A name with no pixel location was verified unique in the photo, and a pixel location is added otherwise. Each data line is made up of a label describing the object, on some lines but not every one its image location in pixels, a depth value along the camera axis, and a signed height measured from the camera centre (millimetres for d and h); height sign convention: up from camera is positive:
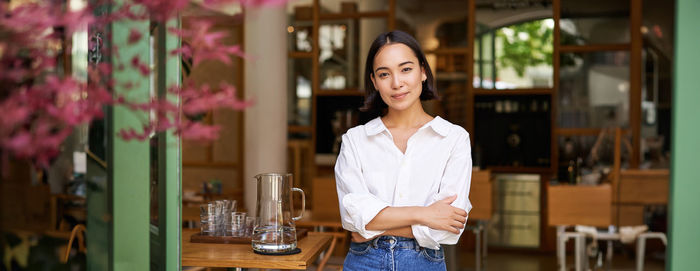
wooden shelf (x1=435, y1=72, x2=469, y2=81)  8586 +627
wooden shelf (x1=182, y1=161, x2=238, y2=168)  8750 -547
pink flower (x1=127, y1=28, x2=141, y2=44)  1054 +139
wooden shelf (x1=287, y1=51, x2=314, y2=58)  8633 +906
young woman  2107 -170
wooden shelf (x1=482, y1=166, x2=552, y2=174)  8031 -557
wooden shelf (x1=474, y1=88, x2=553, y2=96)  8203 +411
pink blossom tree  938 +58
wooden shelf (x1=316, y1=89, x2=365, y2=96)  8375 +400
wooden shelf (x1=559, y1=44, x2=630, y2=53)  7883 +923
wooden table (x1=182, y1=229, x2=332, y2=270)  2602 -550
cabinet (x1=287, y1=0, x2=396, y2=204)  8359 +677
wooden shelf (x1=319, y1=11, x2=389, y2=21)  8297 +1378
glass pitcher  2695 -375
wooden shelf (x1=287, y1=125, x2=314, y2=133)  8648 -62
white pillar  6902 +296
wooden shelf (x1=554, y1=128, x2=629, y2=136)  7965 -81
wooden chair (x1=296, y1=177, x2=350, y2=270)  6629 -720
